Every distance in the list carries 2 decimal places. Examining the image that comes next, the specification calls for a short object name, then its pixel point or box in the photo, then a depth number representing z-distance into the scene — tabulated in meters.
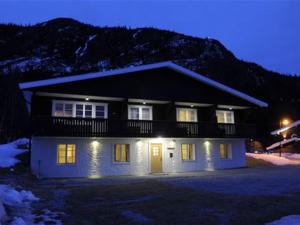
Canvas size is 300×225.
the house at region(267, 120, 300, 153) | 28.87
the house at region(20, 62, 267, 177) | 14.45
